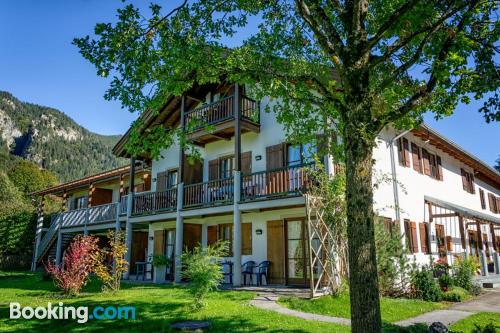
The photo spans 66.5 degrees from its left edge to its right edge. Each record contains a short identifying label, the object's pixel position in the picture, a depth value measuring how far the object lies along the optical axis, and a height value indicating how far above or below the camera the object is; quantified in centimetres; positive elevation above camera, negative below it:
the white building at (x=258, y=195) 1360 +222
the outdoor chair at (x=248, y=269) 1436 -68
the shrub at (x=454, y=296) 1116 -134
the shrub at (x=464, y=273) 1270 -78
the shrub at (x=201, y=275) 894 -56
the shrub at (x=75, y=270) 1185 -57
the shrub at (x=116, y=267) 1212 -49
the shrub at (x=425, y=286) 1123 -106
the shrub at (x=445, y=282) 1213 -102
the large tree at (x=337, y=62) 543 +329
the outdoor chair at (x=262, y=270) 1395 -72
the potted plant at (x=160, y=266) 1509 -59
